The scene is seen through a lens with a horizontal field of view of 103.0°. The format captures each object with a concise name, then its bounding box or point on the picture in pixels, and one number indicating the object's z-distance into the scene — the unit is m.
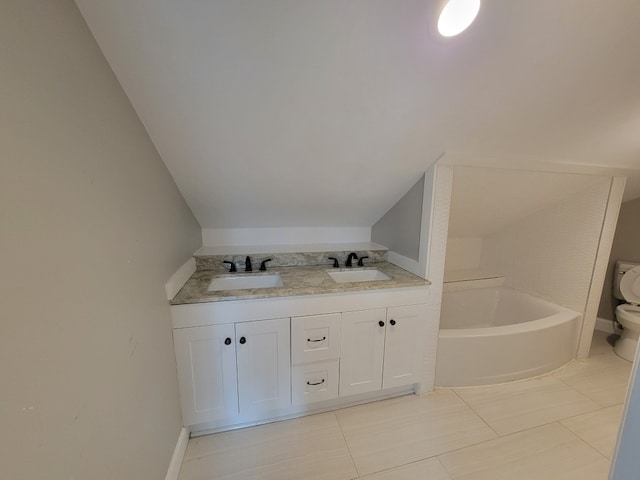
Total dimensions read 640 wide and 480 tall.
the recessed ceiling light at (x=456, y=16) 0.87
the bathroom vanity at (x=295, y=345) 1.43
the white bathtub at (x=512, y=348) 1.90
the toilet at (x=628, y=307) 2.29
